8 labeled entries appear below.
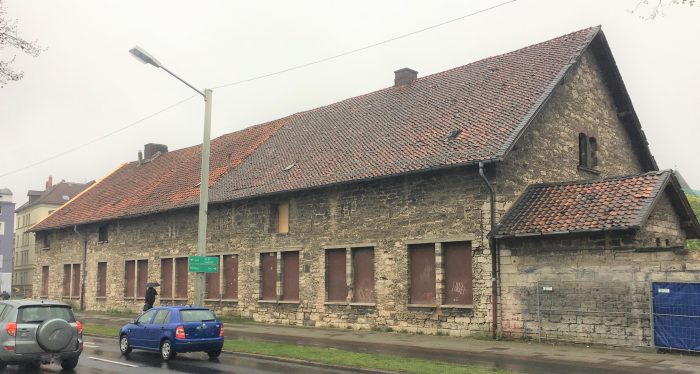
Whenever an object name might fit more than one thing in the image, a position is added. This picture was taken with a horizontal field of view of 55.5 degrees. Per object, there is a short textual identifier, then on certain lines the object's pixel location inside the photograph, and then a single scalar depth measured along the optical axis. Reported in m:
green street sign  17.80
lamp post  17.69
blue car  15.71
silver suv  12.95
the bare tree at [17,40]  15.77
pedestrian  26.99
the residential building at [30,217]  84.25
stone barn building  17.45
